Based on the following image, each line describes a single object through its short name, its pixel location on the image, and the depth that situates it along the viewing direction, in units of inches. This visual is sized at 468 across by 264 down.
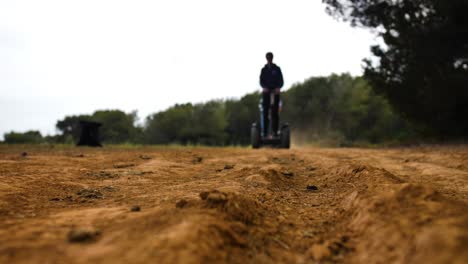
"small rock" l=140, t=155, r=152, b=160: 228.8
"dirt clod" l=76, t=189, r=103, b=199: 108.1
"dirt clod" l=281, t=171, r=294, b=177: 152.6
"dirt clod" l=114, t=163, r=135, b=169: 182.9
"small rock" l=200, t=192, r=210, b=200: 81.2
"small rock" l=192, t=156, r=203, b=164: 214.5
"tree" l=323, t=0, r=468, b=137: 434.3
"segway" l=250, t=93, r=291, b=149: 394.6
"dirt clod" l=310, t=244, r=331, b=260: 60.4
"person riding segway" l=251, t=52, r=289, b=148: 366.9
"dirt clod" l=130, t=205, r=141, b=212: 81.9
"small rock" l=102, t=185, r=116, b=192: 118.3
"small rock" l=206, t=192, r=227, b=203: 77.9
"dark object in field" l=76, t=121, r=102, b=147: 447.5
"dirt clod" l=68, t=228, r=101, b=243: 58.1
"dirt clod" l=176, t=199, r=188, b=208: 80.6
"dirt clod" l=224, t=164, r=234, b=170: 175.1
